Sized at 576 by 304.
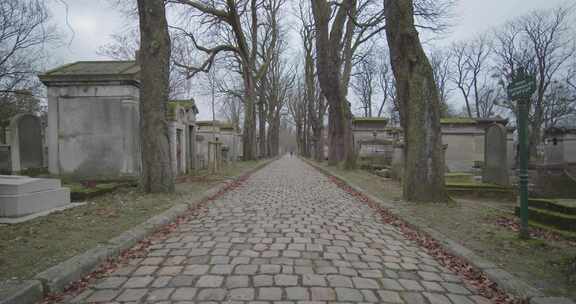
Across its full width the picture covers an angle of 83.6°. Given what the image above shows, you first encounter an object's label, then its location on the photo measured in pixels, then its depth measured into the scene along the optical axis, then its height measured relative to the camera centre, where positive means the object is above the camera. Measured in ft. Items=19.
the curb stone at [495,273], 8.53 -4.08
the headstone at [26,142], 36.47 +0.92
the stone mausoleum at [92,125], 31.60 +2.38
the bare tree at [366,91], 147.64 +26.06
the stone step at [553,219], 15.37 -3.74
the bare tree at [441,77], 139.32 +30.62
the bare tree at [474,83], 133.28 +27.18
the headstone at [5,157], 41.60 -0.92
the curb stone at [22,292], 7.89 -3.62
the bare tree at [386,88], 146.07 +27.72
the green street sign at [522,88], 13.35 +2.47
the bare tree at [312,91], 83.77 +15.56
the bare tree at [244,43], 46.75 +19.32
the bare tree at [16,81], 66.44 +16.86
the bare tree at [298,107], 131.13 +18.11
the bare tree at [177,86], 108.22 +22.02
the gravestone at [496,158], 32.12 -1.25
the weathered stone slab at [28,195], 16.92 -2.57
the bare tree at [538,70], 102.83 +24.67
